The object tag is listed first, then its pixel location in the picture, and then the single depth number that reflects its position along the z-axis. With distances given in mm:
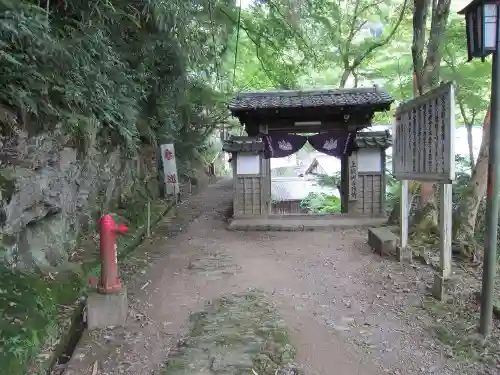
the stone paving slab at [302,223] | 10750
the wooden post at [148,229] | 9617
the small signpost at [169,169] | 13453
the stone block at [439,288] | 5250
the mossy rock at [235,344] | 3568
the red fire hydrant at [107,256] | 4473
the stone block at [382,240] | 7477
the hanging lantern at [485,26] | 4082
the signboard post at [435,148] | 5051
